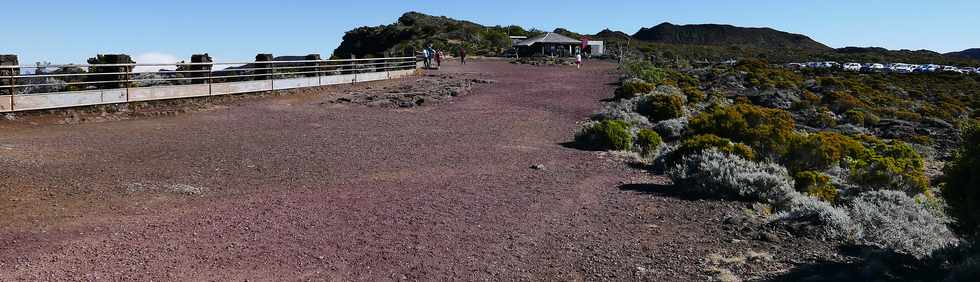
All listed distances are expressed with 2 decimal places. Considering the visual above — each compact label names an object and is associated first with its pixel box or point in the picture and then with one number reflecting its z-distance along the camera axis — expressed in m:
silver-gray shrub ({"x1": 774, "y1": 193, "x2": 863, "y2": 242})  6.05
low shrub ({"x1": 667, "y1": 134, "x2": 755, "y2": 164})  9.72
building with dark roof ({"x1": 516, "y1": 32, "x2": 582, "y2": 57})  62.47
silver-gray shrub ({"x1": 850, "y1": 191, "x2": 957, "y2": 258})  5.69
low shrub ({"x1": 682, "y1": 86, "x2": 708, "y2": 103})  22.69
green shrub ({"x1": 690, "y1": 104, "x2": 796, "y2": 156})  11.67
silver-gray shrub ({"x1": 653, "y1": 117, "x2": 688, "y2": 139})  13.91
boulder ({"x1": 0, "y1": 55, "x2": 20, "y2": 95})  11.55
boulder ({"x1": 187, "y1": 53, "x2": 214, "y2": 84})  16.48
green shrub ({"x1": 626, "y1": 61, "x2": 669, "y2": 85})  27.67
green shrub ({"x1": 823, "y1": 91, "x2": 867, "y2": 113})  26.27
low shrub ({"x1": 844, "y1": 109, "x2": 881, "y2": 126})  22.45
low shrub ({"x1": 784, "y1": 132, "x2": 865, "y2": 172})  11.01
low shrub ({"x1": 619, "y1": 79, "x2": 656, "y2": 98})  21.41
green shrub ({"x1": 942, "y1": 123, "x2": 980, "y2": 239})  4.93
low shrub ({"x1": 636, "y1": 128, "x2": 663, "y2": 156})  11.29
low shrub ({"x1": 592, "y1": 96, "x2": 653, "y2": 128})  15.27
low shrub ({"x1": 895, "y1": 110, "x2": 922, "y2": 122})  24.36
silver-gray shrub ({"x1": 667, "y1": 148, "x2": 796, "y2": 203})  7.70
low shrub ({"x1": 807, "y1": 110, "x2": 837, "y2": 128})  20.88
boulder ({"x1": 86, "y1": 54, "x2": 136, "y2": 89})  13.88
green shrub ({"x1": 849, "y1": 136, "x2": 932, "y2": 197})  9.75
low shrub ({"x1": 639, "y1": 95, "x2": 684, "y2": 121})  16.81
